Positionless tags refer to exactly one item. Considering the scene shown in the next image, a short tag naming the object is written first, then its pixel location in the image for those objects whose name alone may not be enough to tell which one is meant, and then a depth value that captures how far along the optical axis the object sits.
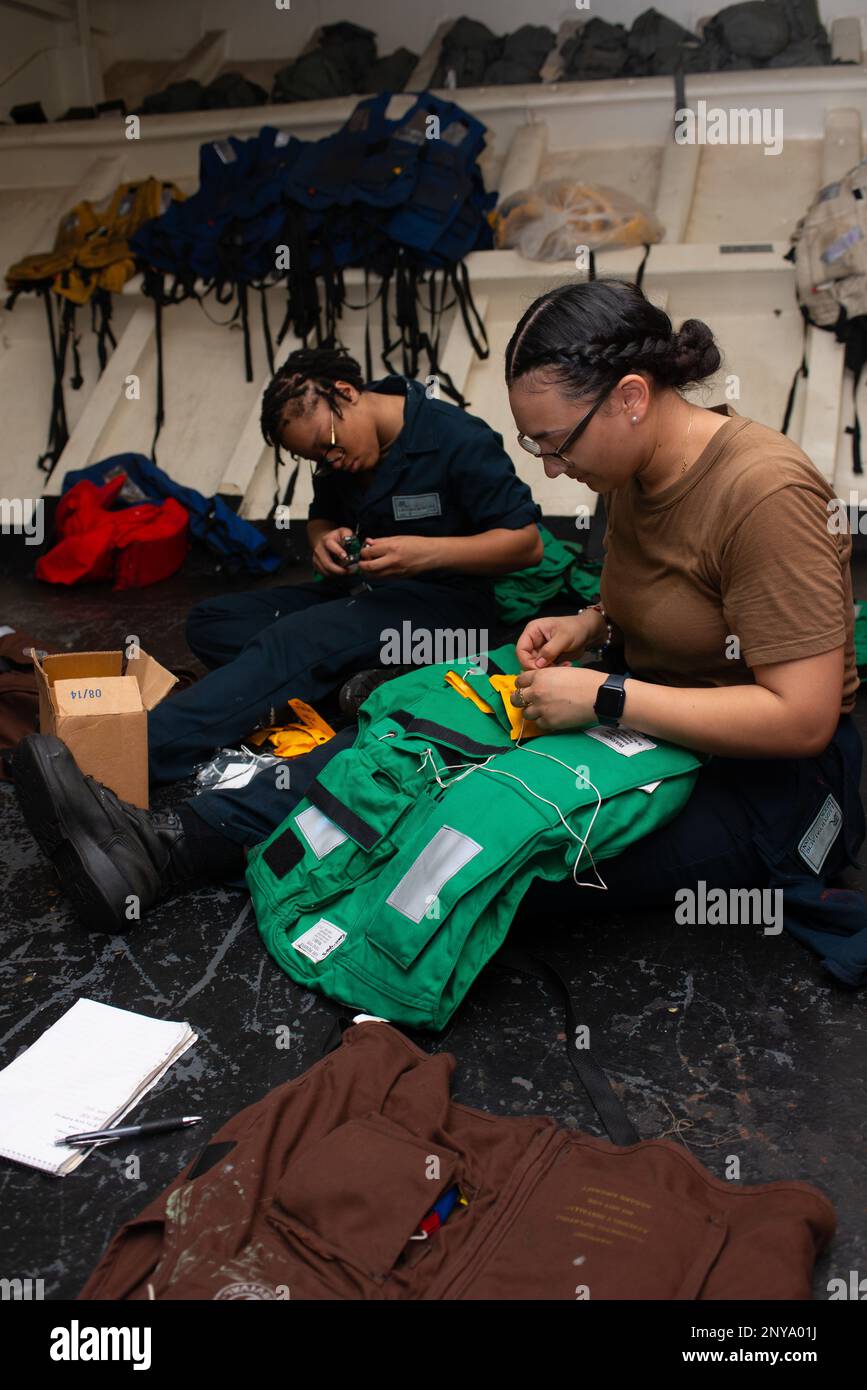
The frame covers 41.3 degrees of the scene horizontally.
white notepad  1.81
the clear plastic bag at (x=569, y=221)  4.80
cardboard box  2.56
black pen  1.80
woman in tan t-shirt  1.86
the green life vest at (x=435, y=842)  1.96
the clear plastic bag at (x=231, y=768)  2.88
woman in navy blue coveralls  2.98
